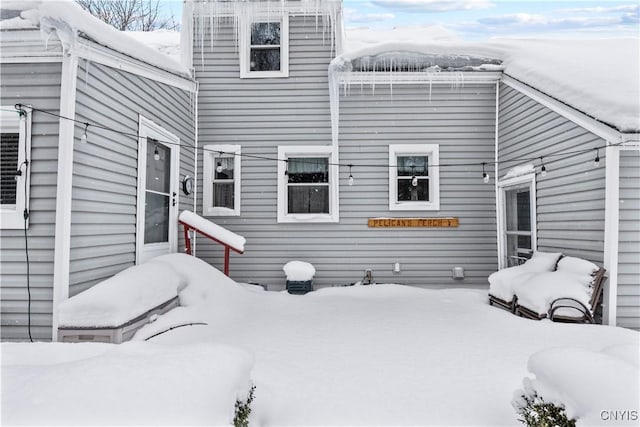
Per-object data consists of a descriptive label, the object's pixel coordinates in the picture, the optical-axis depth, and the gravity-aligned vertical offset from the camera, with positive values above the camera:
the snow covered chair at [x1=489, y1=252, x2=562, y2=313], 4.99 -0.91
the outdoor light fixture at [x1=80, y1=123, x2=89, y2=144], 3.85 +0.91
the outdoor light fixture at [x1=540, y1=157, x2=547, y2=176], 5.33 +0.84
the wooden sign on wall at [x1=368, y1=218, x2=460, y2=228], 7.05 -0.09
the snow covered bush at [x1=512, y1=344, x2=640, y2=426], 1.64 -0.91
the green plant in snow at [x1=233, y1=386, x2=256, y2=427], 1.96 -1.20
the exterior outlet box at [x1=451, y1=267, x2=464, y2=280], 6.88 -1.13
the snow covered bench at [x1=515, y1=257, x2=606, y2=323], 4.19 -0.96
